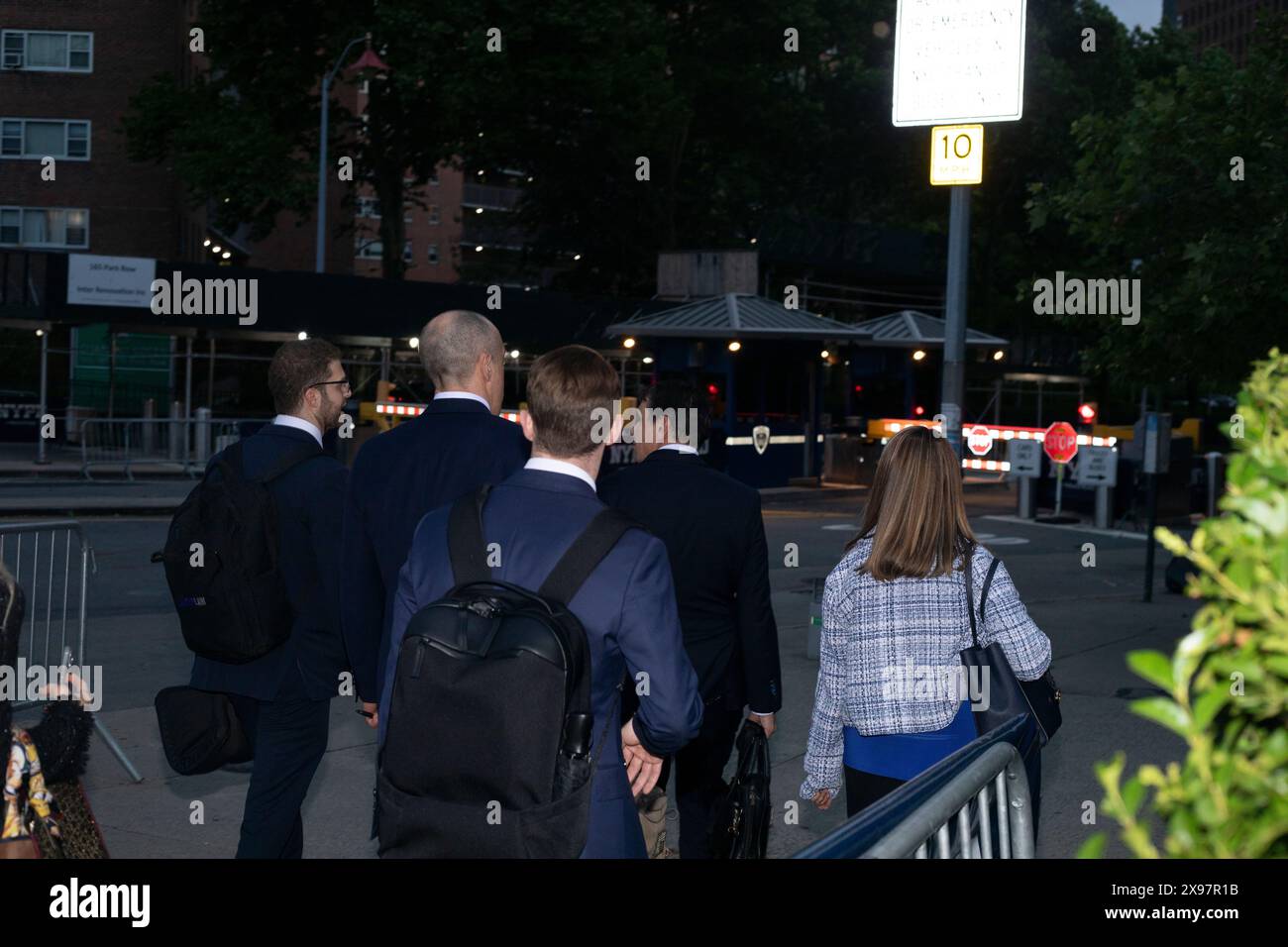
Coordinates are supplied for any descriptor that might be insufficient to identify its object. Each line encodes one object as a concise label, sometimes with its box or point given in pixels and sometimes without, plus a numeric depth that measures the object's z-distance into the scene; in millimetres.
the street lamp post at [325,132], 34281
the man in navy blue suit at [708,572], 5016
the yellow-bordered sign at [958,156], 9281
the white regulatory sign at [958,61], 9078
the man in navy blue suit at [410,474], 4582
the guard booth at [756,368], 28328
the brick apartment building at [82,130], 46406
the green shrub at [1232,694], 1421
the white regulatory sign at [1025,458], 22594
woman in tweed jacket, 4309
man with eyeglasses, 4965
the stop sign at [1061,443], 22378
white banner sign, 27875
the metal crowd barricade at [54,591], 7113
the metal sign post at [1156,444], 15094
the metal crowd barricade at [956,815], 2469
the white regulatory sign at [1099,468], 21688
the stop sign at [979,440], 26873
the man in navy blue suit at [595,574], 3336
